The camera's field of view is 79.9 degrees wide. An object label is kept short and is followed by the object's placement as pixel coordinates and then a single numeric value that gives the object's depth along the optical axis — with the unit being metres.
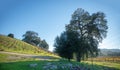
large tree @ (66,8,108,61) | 12.84
